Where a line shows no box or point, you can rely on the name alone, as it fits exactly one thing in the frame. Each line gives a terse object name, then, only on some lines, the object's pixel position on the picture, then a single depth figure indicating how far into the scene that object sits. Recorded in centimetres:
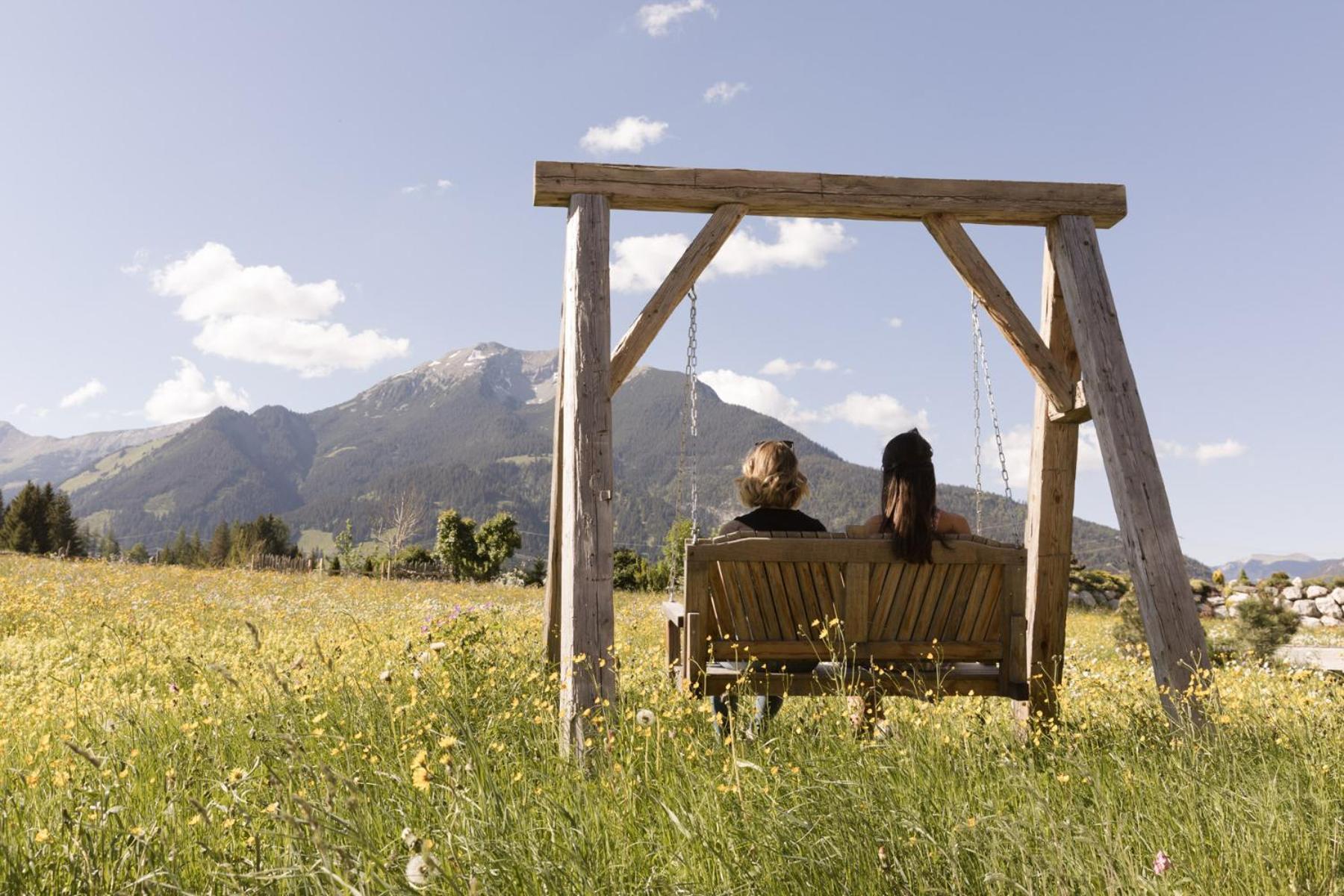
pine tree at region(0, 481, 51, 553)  5678
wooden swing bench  487
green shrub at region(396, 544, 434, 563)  4062
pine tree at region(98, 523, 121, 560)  7559
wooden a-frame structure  491
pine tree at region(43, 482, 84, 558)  6041
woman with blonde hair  546
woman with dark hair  502
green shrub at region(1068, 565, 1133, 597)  2622
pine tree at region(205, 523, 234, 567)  8819
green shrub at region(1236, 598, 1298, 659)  1330
